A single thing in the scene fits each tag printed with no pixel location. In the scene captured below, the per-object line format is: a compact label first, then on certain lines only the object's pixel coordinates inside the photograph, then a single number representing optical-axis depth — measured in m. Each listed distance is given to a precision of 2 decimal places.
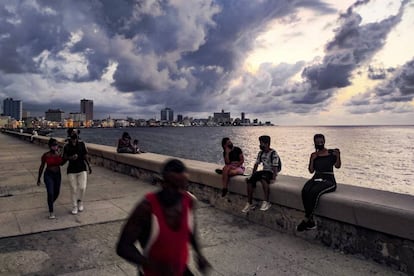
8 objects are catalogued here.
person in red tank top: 2.23
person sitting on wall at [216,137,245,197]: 7.36
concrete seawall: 4.38
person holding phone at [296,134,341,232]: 5.40
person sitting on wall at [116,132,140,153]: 13.73
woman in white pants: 7.38
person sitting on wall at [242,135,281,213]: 6.32
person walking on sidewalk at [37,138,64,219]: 7.13
